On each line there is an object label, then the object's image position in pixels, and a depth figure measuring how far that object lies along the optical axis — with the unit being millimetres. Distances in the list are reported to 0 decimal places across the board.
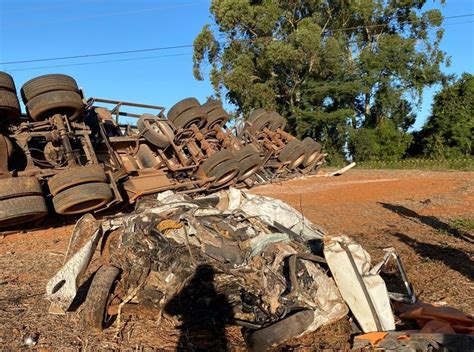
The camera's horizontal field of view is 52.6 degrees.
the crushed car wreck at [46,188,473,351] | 3521
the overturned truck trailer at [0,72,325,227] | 7496
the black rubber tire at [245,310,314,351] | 3244
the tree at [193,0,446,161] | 28484
